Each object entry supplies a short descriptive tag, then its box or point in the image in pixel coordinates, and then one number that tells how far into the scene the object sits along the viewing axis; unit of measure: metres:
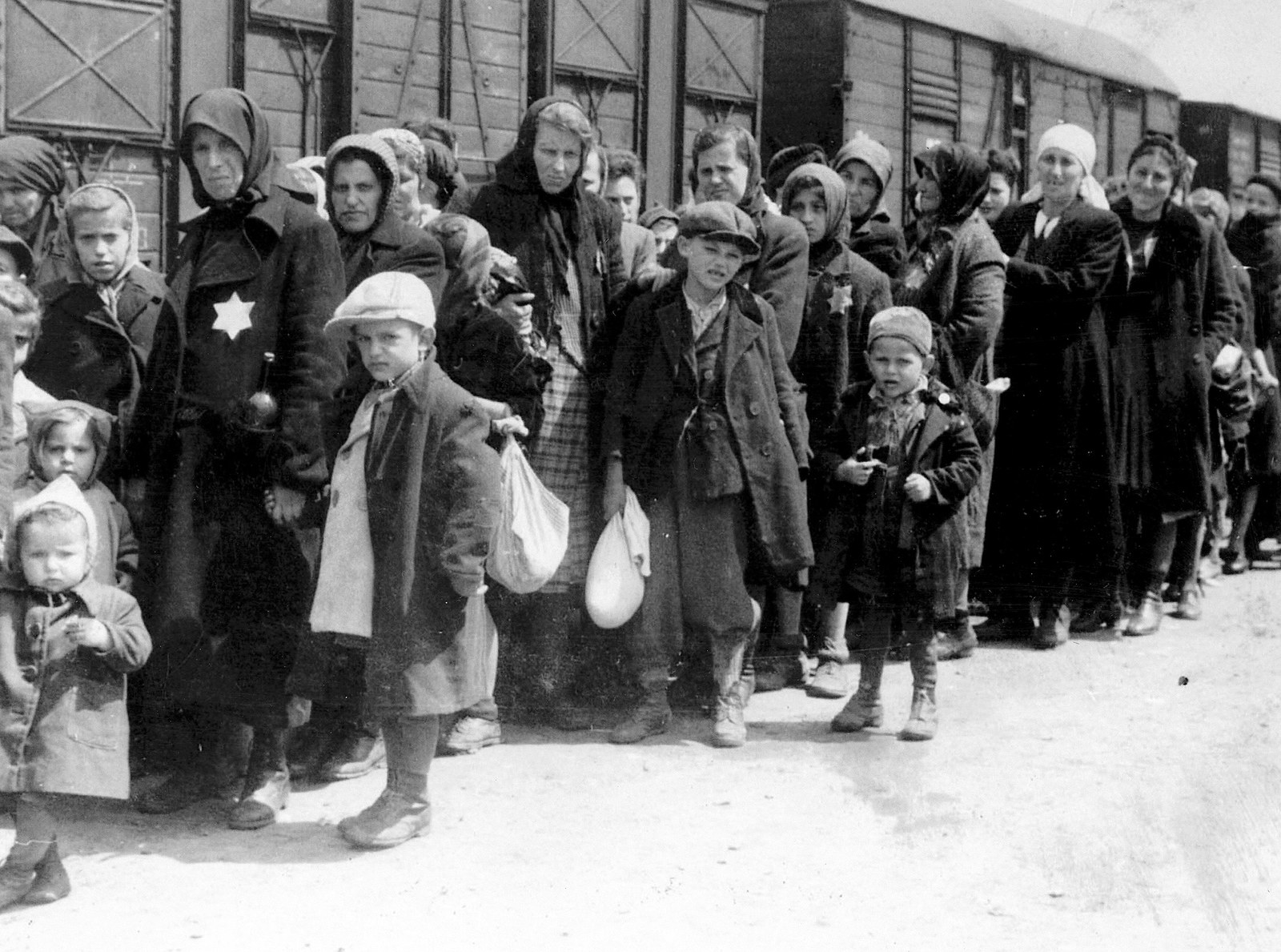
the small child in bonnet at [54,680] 3.80
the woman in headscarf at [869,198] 6.82
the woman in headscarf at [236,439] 4.48
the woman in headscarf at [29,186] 5.75
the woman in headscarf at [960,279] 6.46
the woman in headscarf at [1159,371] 7.42
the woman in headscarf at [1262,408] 9.27
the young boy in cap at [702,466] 5.42
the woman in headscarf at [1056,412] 7.03
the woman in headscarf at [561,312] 5.49
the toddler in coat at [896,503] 5.41
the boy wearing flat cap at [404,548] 4.27
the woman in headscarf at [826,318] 6.24
